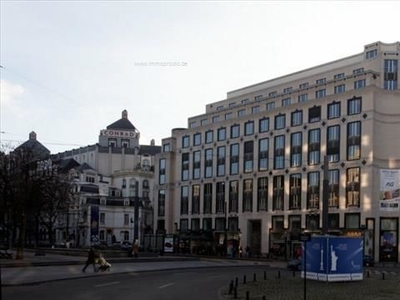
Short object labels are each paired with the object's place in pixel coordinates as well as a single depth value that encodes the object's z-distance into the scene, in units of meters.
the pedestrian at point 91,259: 39.91
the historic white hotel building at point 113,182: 141.38
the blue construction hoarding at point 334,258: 33.34
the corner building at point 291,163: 80.81
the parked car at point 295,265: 50.63
